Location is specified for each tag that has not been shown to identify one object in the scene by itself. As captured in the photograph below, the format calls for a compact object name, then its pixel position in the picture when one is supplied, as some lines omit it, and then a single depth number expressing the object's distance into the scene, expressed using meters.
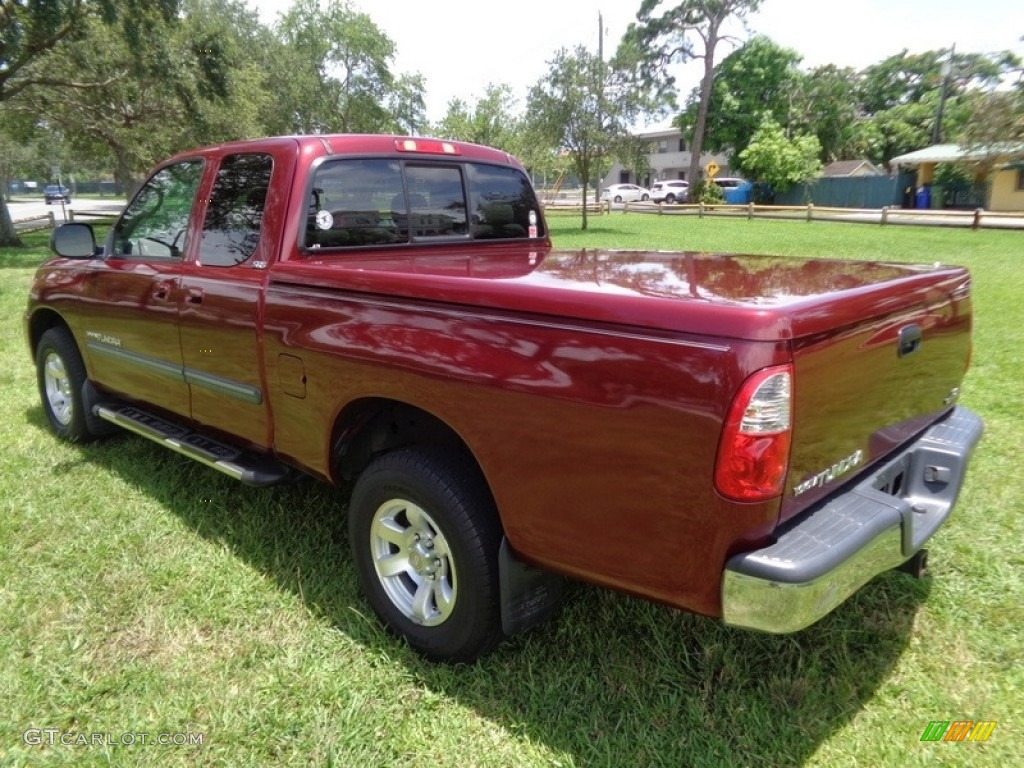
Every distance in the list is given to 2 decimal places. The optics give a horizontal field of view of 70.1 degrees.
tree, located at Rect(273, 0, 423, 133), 38.31
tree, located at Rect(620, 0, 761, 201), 44.84
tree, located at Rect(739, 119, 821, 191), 42.16
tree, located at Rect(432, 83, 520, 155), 51.88
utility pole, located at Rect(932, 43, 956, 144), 44.34
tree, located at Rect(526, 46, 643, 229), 27.03
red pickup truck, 1.88
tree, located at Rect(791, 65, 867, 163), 49.47
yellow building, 31.58
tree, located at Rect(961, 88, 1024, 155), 29.50
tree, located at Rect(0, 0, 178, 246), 15.12
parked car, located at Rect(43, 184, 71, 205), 61.63
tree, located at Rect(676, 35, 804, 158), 48.59
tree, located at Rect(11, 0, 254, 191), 19.02
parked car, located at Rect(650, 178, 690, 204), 50.34
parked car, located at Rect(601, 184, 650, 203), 53.62
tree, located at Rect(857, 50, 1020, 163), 46.62
